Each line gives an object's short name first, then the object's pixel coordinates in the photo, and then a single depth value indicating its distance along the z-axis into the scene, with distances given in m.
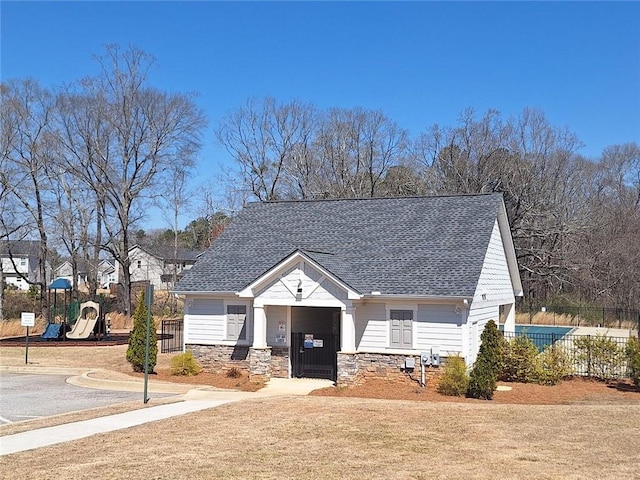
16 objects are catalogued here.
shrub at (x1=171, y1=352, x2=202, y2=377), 23.28
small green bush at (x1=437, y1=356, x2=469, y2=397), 19.09
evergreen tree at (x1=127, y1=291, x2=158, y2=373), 23.41
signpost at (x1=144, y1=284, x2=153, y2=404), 16.59
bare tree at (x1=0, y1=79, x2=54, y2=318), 43.38
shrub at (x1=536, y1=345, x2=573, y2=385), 21.05
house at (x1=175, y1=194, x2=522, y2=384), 21.19
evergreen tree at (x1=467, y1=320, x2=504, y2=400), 18.56
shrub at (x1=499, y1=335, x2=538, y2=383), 21.47
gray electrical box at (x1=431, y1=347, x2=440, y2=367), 20.62
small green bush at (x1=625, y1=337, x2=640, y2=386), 19.97
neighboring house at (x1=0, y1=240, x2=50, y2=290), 67.84
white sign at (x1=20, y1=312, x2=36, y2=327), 26.22
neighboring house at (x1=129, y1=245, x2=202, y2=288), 72.49
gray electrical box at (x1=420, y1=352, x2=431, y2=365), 20.44
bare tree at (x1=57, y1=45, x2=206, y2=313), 44.94
